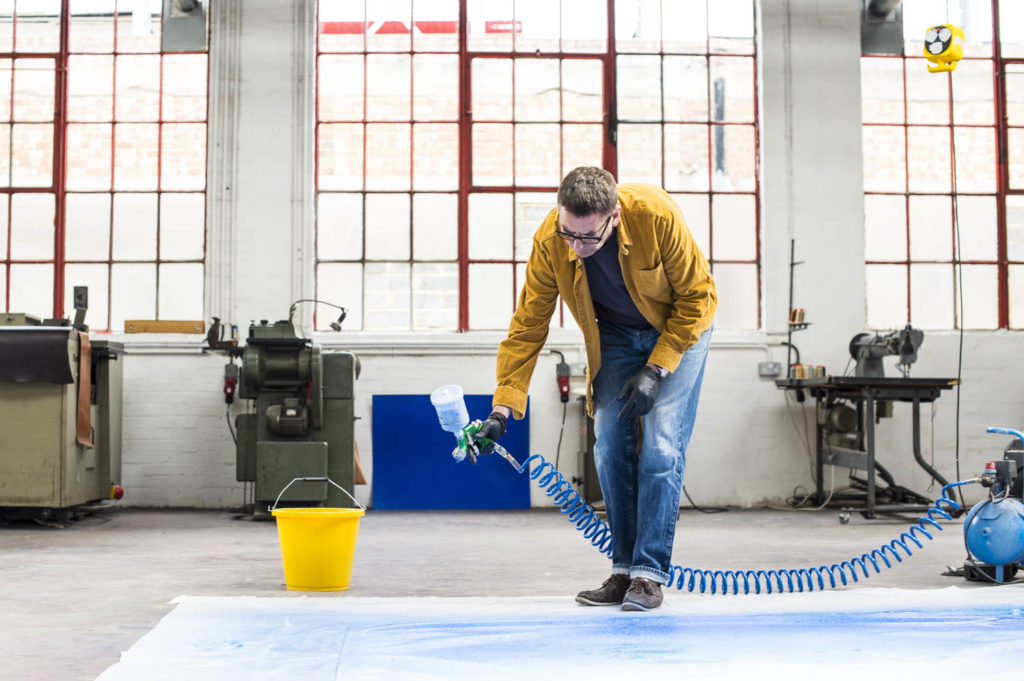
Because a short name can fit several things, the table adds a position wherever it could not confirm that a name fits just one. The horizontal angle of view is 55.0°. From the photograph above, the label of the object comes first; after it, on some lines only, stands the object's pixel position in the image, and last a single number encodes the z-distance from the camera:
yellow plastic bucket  2.93
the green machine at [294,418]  5.07
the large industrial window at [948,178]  6.41
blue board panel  6.01
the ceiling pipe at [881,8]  6.36
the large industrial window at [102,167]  6.17
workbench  5.34
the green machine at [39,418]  4.79
